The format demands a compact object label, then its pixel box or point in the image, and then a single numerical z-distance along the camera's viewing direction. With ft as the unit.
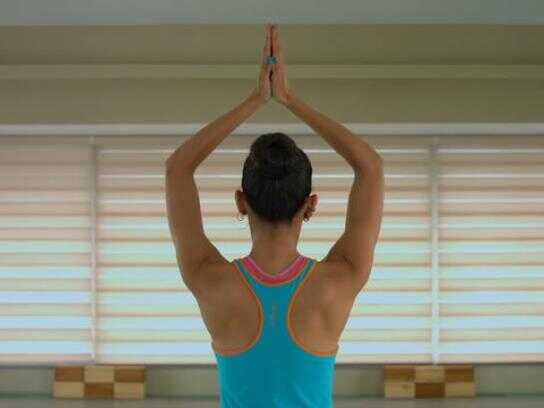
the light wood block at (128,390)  20.07
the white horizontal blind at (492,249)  20.66
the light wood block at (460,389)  20.17
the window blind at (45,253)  20.57
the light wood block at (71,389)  20.03
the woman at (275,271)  4.31
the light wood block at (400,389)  20.12
